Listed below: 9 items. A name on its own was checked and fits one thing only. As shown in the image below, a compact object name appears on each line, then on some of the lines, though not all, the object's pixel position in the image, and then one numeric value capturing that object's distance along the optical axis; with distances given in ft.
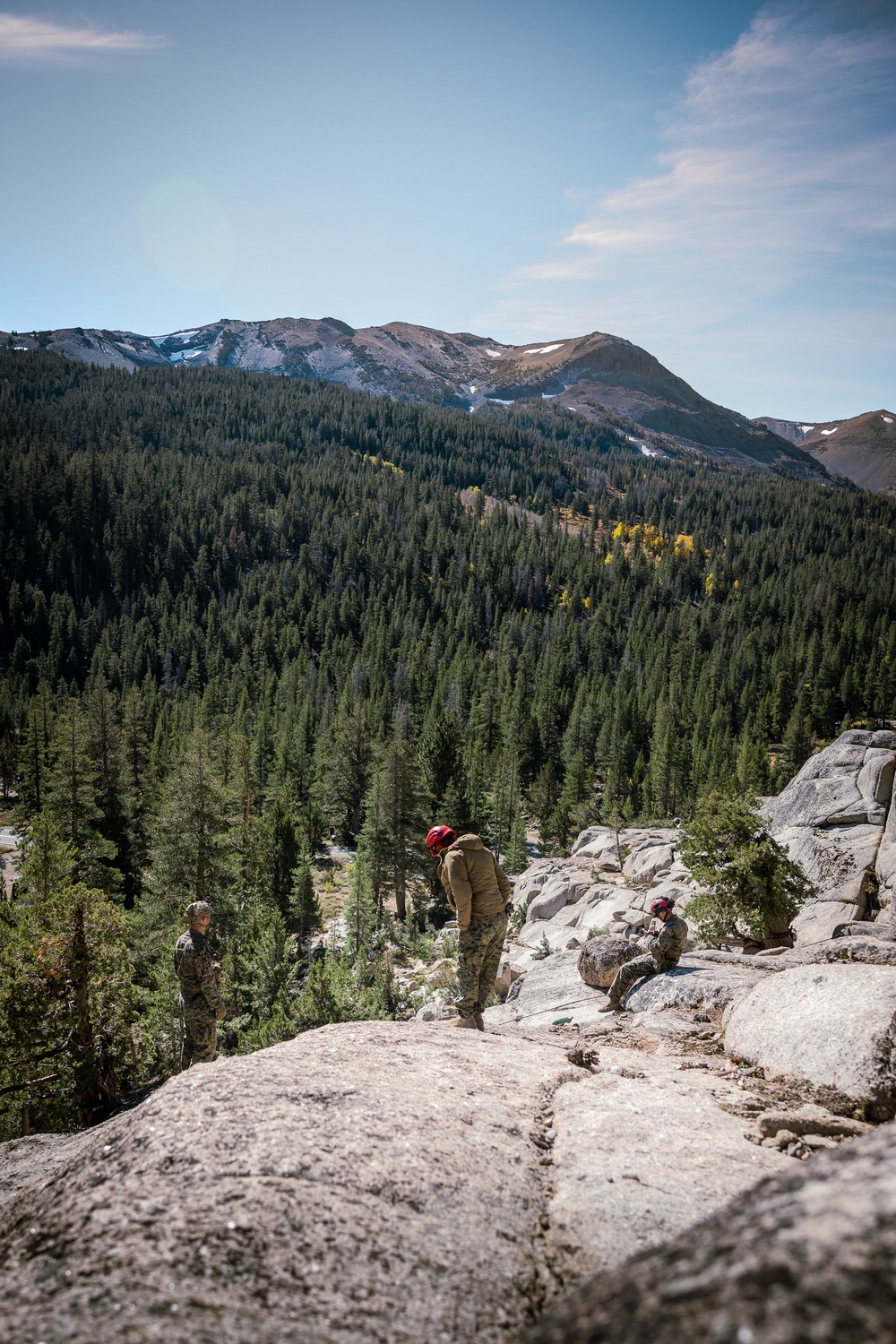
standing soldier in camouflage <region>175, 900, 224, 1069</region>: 32.96
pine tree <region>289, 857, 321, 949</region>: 109.60
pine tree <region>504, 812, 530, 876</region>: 155.12
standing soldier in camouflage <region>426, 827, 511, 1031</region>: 30.14
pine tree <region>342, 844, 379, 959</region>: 103.81
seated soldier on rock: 36.60
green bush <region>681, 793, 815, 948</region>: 52.60
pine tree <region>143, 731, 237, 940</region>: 83.76
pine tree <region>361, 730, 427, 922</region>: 125.70
